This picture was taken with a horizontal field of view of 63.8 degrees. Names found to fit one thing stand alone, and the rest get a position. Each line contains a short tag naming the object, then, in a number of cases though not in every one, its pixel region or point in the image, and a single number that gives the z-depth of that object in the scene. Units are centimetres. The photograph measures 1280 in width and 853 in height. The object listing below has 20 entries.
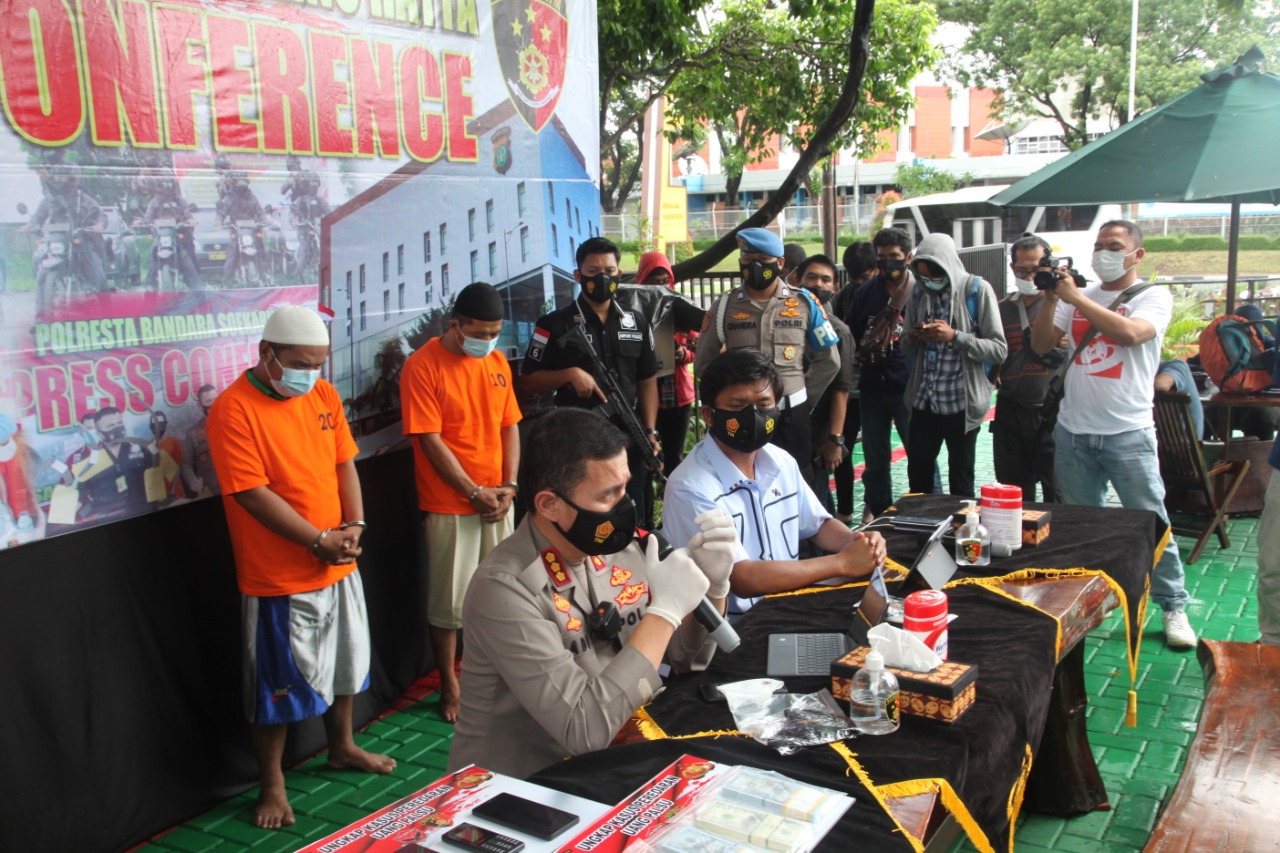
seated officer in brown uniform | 223
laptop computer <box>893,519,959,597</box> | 310
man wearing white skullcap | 342
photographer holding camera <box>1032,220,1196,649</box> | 450
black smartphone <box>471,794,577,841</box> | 177
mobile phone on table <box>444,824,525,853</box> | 172
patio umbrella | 505
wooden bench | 241
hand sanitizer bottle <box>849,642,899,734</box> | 217
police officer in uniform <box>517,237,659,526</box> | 514
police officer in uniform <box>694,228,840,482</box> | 522
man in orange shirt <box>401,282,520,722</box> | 427
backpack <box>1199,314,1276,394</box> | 621
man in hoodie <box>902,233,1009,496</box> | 534
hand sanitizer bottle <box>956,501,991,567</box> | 330
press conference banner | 315
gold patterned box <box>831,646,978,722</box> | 218
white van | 2053
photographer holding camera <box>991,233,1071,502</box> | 569
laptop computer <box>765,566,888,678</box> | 253
